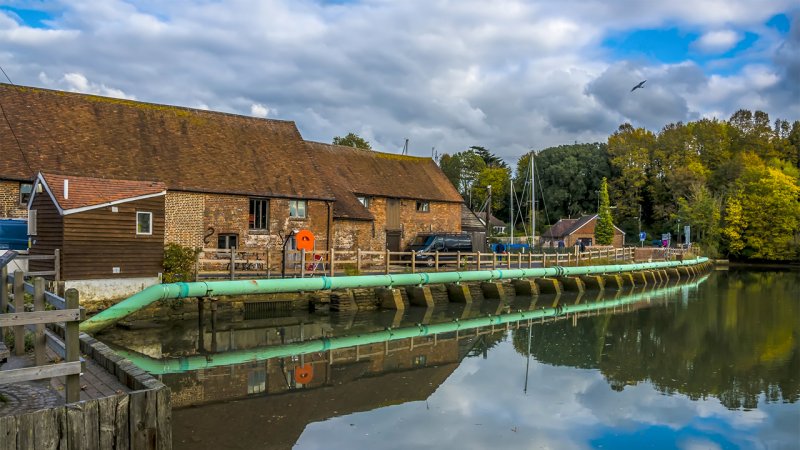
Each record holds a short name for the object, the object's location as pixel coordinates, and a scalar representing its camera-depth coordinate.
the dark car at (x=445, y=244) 35.73
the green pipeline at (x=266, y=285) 17.91
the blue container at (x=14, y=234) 22.17
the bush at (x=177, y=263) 21.33
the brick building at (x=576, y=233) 66.56
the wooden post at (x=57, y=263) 18.78
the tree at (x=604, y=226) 62.41
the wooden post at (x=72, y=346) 6.86
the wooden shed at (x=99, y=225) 19.25
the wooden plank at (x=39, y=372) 6.50
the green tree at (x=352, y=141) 69.72
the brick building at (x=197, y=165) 25.48
